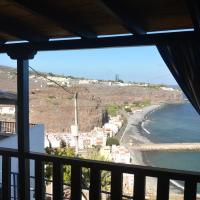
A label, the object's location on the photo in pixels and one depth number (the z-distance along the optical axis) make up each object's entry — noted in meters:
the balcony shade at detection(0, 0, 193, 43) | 1.92
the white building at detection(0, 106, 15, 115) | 18.69
